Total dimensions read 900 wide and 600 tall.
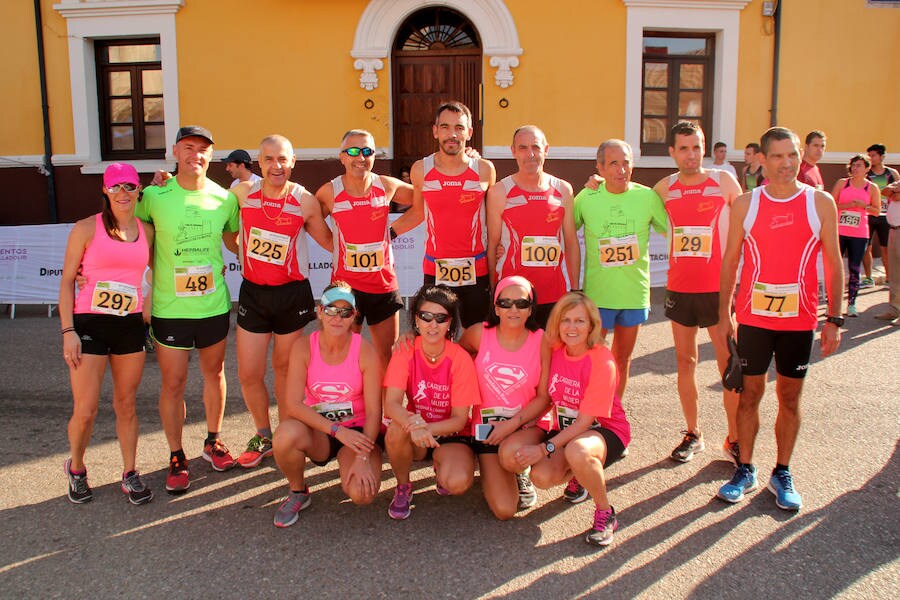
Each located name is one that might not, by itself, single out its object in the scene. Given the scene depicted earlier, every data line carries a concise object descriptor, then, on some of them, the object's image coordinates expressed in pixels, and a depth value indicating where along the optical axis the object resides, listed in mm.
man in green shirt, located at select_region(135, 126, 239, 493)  3848
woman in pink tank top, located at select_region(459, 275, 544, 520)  3549
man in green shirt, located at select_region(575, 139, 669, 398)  4195
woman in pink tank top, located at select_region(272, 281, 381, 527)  3492
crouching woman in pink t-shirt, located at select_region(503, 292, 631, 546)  3281
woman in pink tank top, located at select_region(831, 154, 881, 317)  7855
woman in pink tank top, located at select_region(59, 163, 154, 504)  3619
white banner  8641
